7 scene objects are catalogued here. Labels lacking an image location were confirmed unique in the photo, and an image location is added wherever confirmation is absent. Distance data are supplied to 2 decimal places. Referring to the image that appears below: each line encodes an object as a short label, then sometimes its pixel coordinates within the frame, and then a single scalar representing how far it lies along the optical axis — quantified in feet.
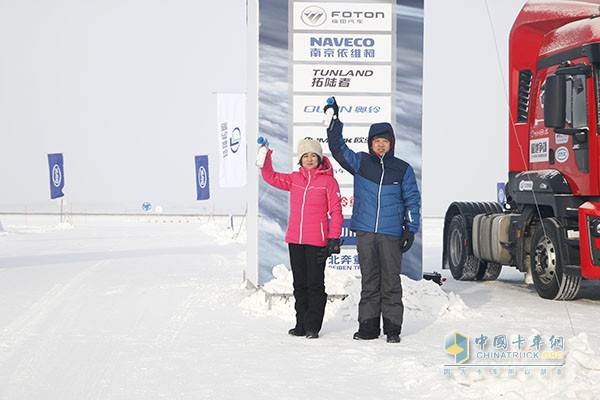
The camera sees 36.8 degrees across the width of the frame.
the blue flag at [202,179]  112.37
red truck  33.68
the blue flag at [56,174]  126.82
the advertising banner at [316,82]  34.71
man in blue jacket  25.52
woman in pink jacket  25.84
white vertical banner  82.17
